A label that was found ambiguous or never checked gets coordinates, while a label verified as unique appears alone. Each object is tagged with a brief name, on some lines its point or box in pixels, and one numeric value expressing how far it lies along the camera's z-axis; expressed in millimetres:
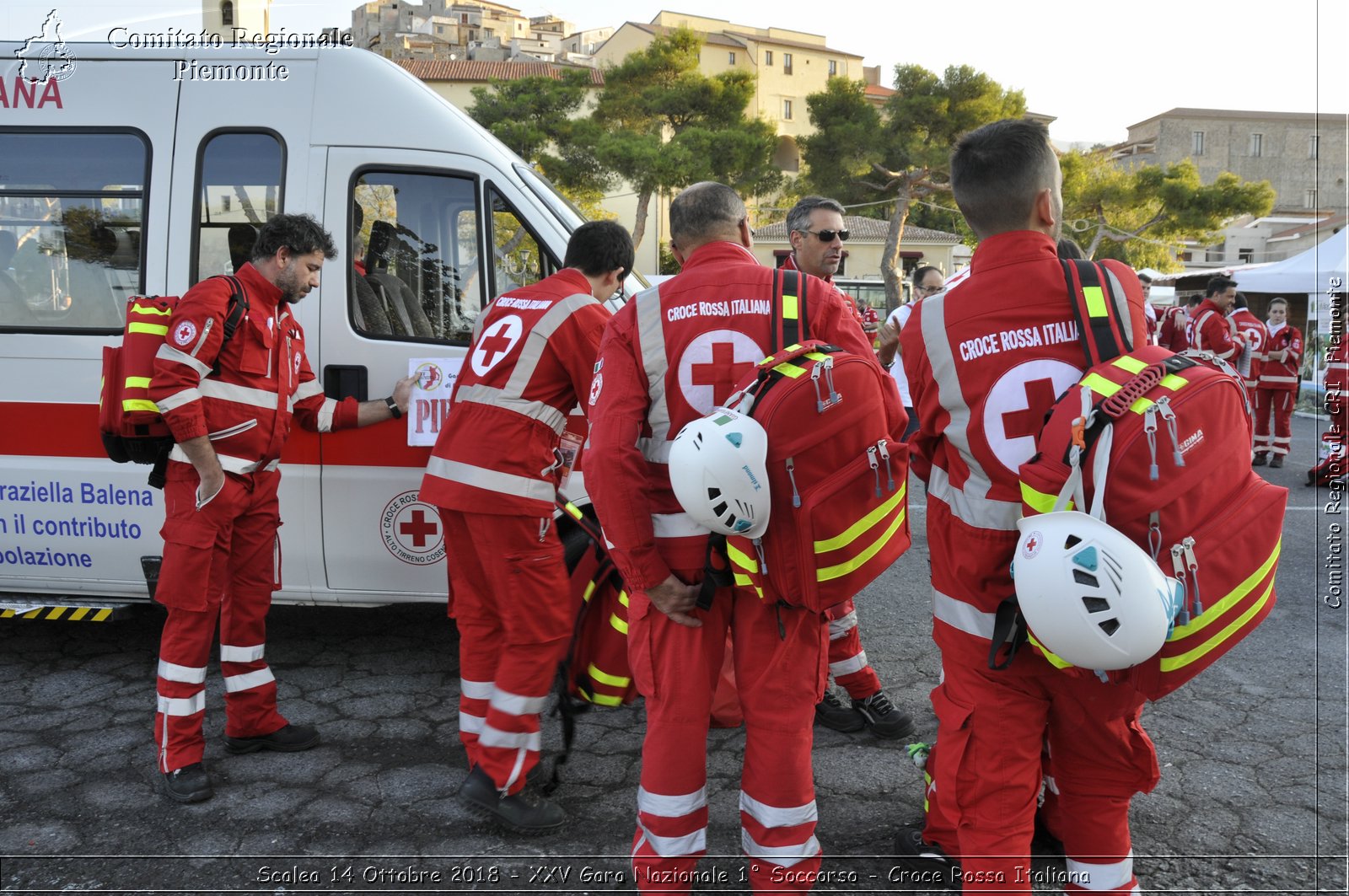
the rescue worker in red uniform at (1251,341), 11594
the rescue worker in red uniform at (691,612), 2510
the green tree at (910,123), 43250
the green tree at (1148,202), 44188
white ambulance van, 4461
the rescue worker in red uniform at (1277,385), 11406
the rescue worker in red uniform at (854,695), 3965
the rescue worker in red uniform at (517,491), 3318
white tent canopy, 14789
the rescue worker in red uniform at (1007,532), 2154
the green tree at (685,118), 40844
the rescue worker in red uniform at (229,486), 3504
